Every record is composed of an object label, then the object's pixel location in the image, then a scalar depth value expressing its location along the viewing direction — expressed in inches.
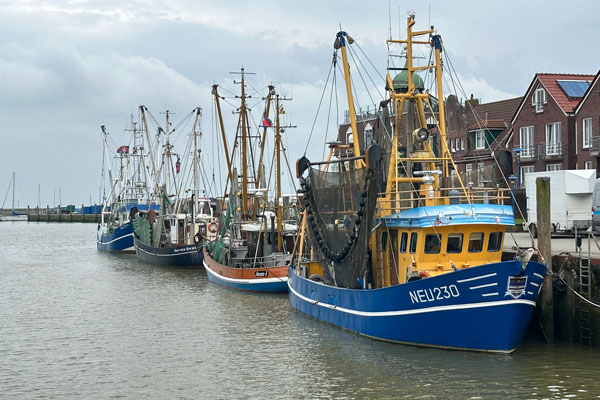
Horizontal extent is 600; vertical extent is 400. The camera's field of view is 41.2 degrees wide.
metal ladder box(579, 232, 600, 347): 844.6
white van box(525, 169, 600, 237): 1608.0
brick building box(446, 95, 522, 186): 2497.5
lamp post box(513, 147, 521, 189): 1948.3
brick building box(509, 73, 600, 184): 2037.4
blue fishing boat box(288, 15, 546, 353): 799.7
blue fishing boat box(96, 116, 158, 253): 2839.6
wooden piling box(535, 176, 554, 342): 882.1
